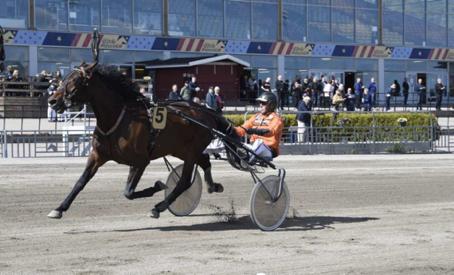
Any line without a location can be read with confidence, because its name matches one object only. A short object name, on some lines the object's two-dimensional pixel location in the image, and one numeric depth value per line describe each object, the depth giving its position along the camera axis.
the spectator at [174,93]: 27.31
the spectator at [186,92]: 31.74
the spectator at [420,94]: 47.42
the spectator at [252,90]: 43.69
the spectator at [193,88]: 33.09
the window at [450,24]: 59.94
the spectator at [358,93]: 42.24
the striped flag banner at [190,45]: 48.25
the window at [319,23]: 54.03
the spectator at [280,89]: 41.31
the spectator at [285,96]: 42.06
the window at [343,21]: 55.22
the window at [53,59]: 43.69
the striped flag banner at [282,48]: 51.84
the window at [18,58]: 42.50
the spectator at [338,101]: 38.25
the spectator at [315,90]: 41.56
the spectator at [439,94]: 46.47
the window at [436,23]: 59.28
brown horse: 10.70
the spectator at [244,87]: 44.34
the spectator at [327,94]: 41.98
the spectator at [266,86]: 34.06
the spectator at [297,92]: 40.22
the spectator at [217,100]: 31.88
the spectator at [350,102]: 40.33
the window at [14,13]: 41.97
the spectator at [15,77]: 35.56
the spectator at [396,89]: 49.16
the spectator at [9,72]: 36.11
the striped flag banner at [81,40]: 44.34
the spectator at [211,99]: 32.56
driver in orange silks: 11.56
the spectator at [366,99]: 42.07
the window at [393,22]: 57.38
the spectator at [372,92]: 43.56
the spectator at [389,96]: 45.79
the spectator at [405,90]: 49.91
